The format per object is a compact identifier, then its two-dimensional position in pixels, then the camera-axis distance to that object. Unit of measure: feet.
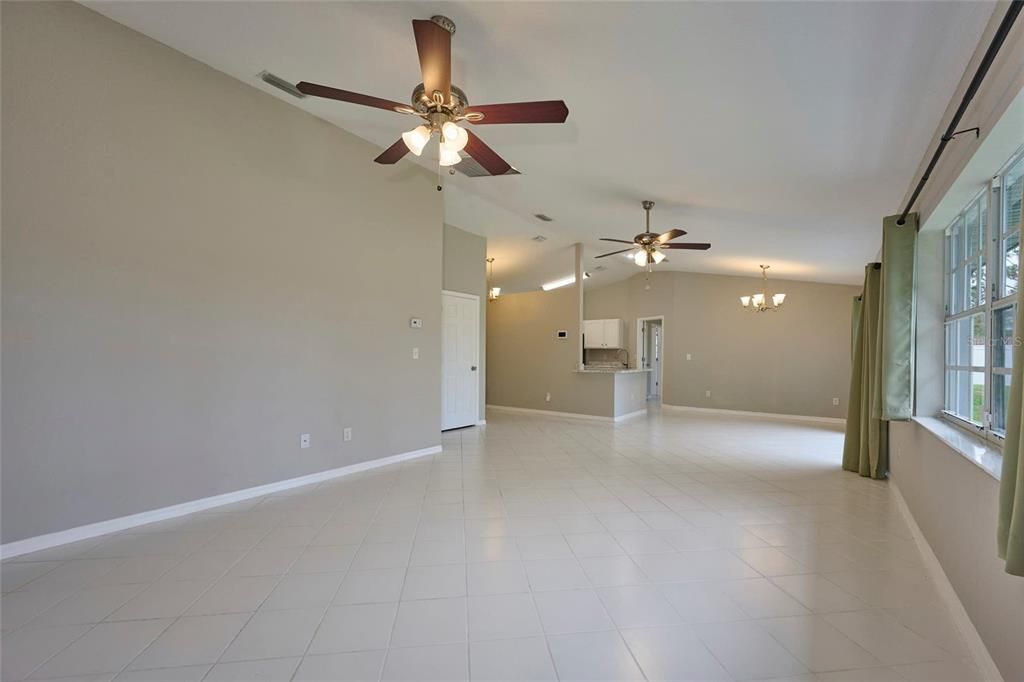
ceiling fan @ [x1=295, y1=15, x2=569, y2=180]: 7.11
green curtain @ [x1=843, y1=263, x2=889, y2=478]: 12.92
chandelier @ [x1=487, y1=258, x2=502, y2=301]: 28.45
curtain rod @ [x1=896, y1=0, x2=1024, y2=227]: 4.29
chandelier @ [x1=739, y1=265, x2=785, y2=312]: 24.93
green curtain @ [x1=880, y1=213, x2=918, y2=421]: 9.91
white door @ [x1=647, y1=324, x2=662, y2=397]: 37.78
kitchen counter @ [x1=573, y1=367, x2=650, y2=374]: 24.91
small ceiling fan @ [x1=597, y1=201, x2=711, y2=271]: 15.81
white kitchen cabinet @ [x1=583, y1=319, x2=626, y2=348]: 33.22
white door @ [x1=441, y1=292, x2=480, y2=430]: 21.42
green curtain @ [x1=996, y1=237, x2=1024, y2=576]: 3.81
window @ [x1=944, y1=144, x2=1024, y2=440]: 6.79
